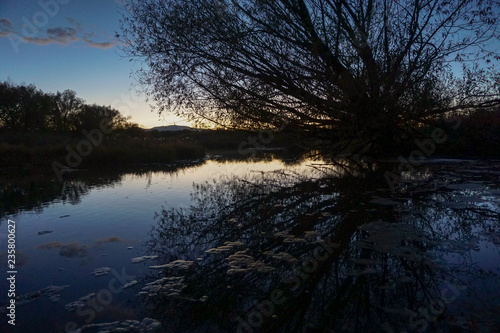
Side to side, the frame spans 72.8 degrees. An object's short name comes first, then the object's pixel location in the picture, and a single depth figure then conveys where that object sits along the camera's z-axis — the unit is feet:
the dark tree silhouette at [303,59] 30.09
